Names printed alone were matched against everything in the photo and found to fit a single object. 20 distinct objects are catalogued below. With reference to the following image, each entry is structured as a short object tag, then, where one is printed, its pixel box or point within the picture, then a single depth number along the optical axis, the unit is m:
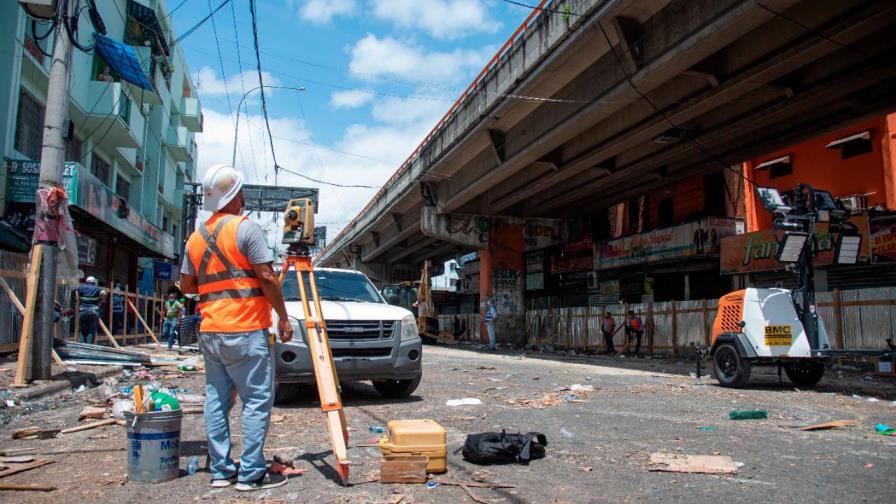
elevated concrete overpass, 11.64
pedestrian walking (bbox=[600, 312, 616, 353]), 22.52
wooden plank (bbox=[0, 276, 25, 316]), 8.97
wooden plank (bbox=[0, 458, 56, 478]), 4.31
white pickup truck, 7.16
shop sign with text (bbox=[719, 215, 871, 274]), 17.03
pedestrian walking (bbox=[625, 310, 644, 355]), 21.30
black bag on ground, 4.64
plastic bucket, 3.98
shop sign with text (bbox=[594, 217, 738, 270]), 21.95
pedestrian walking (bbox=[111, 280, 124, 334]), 18.30
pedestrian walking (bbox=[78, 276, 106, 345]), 14.52
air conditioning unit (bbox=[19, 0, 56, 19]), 9.19
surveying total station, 4.17
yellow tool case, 4.23
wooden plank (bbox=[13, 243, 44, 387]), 8.19
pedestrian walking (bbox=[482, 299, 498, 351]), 25.93
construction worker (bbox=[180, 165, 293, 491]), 3.92
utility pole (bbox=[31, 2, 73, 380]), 8.53
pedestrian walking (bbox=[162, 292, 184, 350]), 18.86
